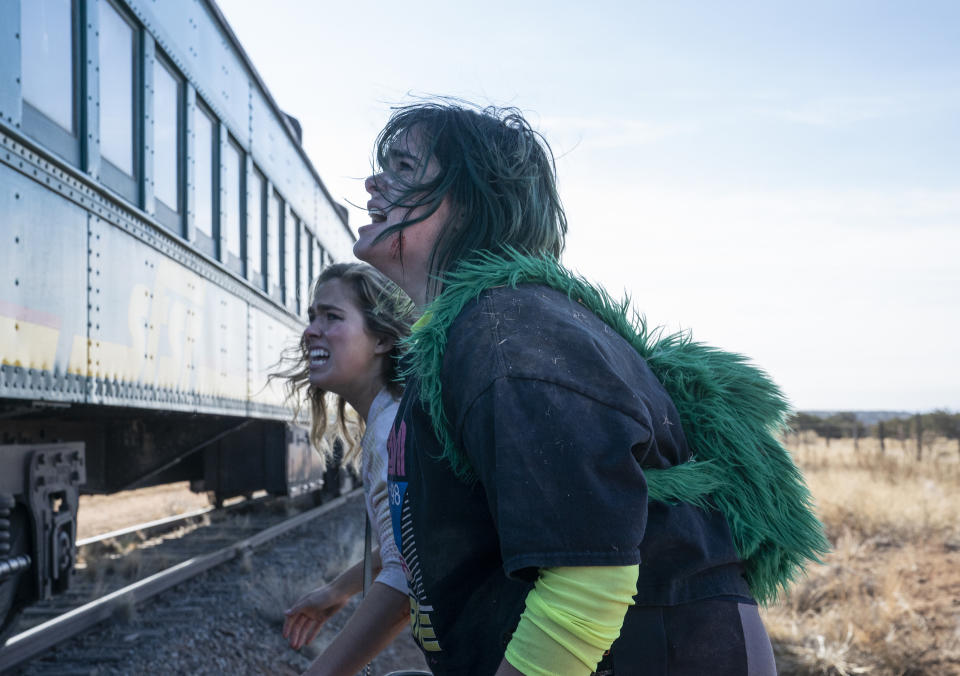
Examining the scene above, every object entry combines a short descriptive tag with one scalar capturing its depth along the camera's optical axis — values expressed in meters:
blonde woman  1.85
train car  3.58
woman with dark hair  1.09
